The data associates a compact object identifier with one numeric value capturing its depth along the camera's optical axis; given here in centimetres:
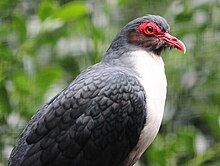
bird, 668
